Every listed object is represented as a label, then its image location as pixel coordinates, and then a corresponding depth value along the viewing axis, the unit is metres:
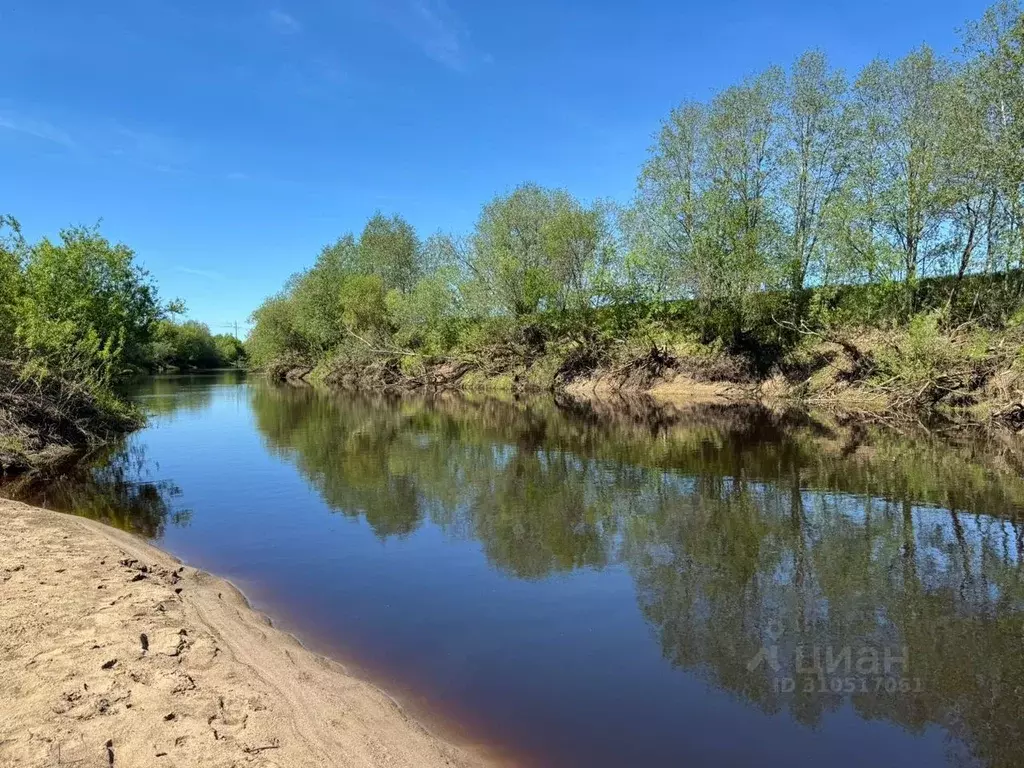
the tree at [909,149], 32.81
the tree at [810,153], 38.84
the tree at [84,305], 22.62
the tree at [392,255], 74.50
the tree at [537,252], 50.38
